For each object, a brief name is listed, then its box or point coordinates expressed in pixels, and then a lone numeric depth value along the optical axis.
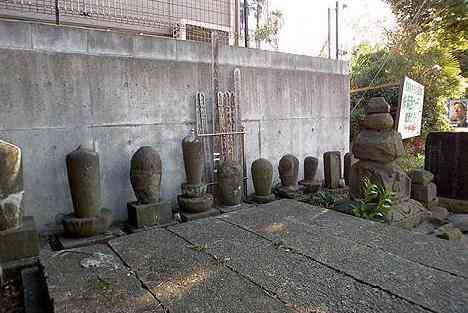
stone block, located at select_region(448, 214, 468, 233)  4.43
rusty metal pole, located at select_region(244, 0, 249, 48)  5.93
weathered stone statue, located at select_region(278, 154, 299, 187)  4.97
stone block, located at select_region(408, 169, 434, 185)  5.01
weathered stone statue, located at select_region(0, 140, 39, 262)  2.71
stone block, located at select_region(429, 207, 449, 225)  4.44
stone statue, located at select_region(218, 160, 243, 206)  4.26
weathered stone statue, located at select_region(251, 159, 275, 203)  4.52
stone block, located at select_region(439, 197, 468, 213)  5.19
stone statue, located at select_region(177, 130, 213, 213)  4.00
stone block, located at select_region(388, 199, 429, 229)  3.99
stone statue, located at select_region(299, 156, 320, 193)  5.24
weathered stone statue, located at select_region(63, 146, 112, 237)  3.23
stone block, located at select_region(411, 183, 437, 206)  4.98
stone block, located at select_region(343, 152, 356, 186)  5.90
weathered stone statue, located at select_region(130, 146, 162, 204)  3.63
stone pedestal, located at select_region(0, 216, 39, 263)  2.70
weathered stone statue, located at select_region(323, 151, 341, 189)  5.48
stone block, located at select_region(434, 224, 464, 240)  3.74
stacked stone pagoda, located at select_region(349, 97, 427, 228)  4.20
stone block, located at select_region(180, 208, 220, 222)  3.90
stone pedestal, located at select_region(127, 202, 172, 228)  3.63
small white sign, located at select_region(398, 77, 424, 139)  5.66
